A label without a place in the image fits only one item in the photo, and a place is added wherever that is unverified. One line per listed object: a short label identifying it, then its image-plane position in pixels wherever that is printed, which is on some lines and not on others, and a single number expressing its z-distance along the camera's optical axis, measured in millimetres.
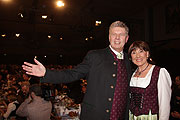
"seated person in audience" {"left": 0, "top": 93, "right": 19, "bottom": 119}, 3670
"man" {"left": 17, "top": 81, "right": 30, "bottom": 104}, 4121
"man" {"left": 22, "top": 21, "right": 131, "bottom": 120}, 1850
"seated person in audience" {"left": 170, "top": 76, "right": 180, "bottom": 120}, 4031
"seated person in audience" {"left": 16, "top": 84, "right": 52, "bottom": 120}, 3162
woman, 1976
